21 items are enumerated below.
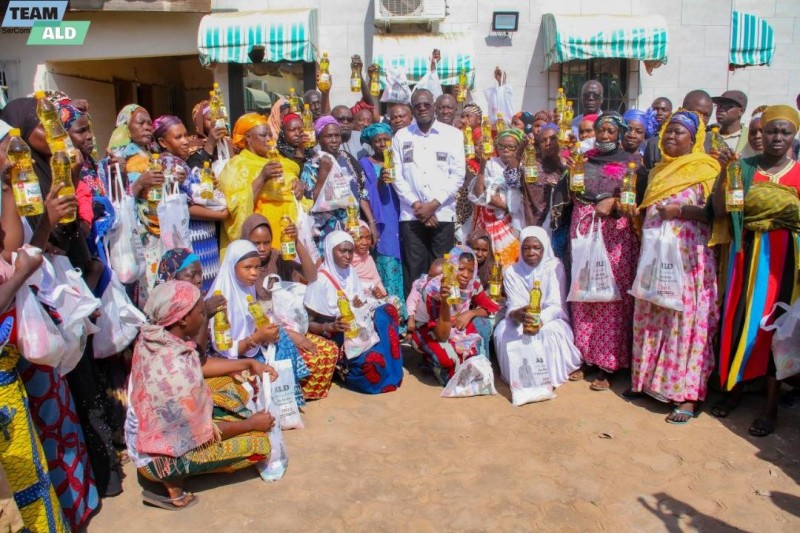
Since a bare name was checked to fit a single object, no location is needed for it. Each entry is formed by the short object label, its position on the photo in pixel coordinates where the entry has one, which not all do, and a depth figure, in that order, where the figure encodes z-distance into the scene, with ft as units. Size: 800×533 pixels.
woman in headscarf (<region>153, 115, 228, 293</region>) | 16.14
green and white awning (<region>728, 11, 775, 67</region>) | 34.81
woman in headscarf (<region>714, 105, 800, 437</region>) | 14.01
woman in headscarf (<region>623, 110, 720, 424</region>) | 15.19
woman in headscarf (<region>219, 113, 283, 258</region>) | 17.01
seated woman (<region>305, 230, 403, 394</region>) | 17.11
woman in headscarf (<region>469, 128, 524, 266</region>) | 19.56
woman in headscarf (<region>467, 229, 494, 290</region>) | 18.76
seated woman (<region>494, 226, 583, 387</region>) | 17.47
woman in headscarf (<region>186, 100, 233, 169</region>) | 17.54
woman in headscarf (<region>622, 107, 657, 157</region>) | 17.52
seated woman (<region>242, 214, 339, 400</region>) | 16.17
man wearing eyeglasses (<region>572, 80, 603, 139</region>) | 23.58
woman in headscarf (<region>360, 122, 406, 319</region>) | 20.95
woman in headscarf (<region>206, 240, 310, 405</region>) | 14.96
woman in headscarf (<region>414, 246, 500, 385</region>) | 17.38
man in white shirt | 20.45
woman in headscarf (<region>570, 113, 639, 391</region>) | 16.96
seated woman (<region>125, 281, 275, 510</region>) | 11.48
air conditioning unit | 32.63
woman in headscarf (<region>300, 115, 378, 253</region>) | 19.19
